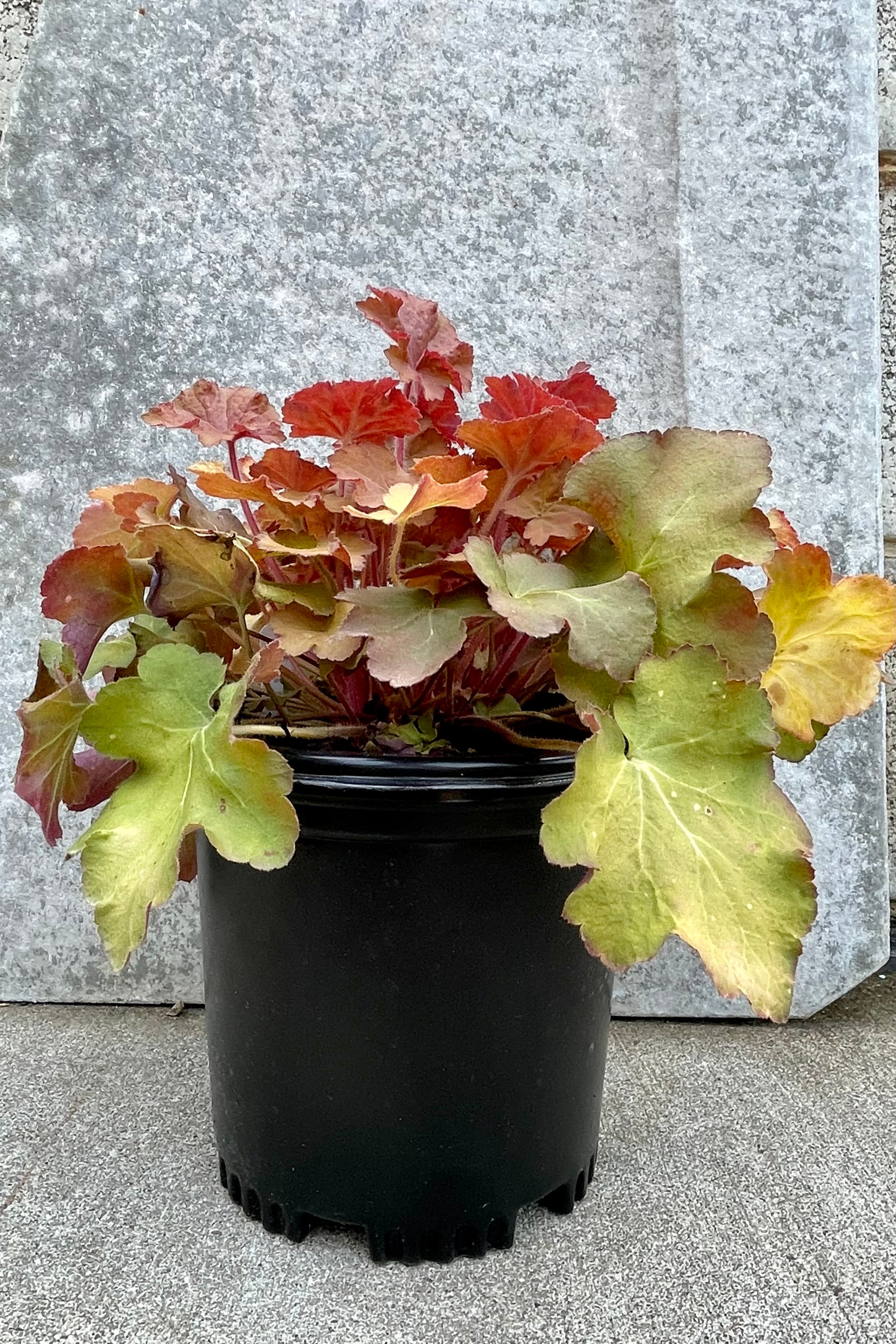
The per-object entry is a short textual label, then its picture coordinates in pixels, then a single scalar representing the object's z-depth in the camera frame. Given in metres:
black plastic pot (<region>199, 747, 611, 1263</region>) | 0.64
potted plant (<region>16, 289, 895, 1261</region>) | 0.55
